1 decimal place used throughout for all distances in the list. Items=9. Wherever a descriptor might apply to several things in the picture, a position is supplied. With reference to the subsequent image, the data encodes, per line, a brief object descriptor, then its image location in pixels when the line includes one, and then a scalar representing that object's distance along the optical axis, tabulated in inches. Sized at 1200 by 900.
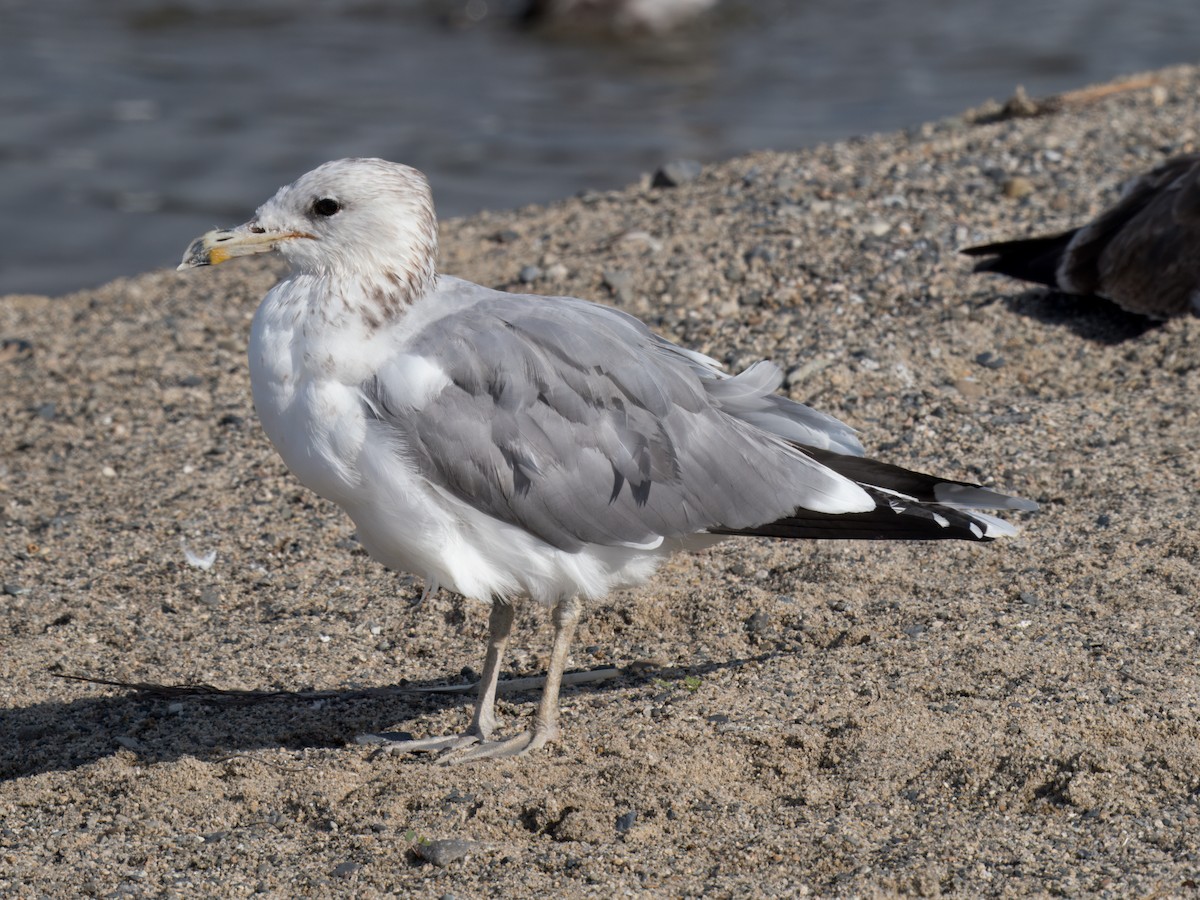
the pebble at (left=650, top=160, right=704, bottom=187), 620.1
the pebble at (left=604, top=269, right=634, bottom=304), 507.8
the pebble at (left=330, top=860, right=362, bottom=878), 265.4
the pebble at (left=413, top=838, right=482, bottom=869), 266.4
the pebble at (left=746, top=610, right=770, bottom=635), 352.5
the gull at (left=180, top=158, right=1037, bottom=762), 286.4
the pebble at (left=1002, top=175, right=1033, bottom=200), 574.2
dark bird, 476.4
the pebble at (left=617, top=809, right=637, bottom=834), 274.7
